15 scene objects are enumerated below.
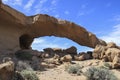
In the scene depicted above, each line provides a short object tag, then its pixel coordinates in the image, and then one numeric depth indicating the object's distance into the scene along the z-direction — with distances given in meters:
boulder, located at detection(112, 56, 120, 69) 9.51
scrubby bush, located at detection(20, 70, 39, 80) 5.92
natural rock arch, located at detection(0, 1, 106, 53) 10.44
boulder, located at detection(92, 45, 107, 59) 10.65
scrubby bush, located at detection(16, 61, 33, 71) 7.20
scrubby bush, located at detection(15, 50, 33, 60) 9.63
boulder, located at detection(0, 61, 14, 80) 5.08
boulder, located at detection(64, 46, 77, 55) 12.54
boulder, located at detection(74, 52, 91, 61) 11.25
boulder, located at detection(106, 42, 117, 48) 11.57
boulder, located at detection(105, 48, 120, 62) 9.97
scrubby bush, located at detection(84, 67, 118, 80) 6.88
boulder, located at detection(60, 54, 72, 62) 9.86
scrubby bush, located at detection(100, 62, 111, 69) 9.27
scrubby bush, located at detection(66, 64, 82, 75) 7.83
